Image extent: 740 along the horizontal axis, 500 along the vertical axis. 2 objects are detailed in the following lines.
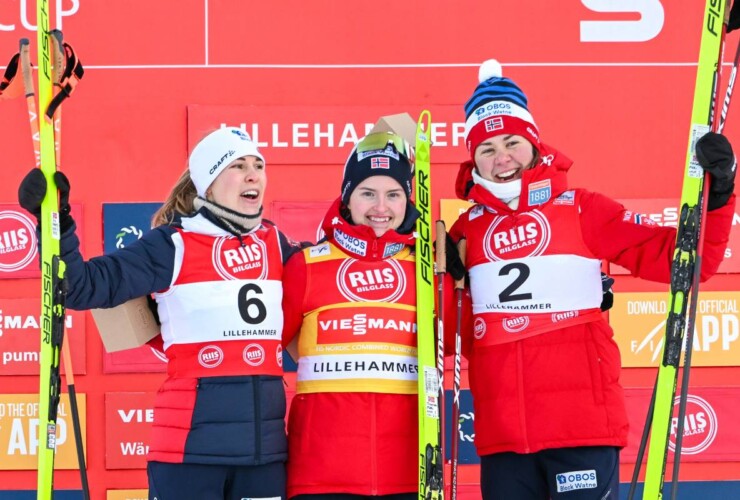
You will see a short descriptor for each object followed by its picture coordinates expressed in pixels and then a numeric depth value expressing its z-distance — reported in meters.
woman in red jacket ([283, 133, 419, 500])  6.09
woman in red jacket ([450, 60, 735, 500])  6.05
